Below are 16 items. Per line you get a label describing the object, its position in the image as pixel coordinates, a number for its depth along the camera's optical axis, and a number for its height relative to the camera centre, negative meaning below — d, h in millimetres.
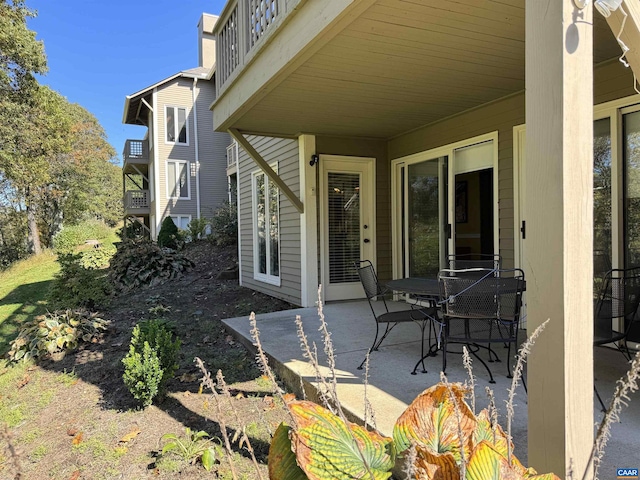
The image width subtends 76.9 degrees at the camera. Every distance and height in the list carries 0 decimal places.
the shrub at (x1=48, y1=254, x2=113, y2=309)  5688 -741
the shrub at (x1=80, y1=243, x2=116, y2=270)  12420 -710
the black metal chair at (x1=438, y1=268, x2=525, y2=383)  2564 -479
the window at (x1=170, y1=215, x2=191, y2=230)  16688 +592
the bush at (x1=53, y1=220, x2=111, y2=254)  17906 +73
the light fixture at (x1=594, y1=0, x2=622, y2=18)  1296 +718
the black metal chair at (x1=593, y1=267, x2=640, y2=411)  2521 -507
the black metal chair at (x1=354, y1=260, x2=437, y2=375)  3076 -652
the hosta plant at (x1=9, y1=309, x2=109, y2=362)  4180 -1069
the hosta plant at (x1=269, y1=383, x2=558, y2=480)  825 -481
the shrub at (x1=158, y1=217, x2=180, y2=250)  12664 -22
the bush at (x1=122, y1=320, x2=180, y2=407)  2715 -883
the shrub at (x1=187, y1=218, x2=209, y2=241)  14250 +213
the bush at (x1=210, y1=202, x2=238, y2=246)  11844 +238
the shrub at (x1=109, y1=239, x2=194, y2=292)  8938 -744
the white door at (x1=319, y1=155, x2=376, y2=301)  5879 +111
